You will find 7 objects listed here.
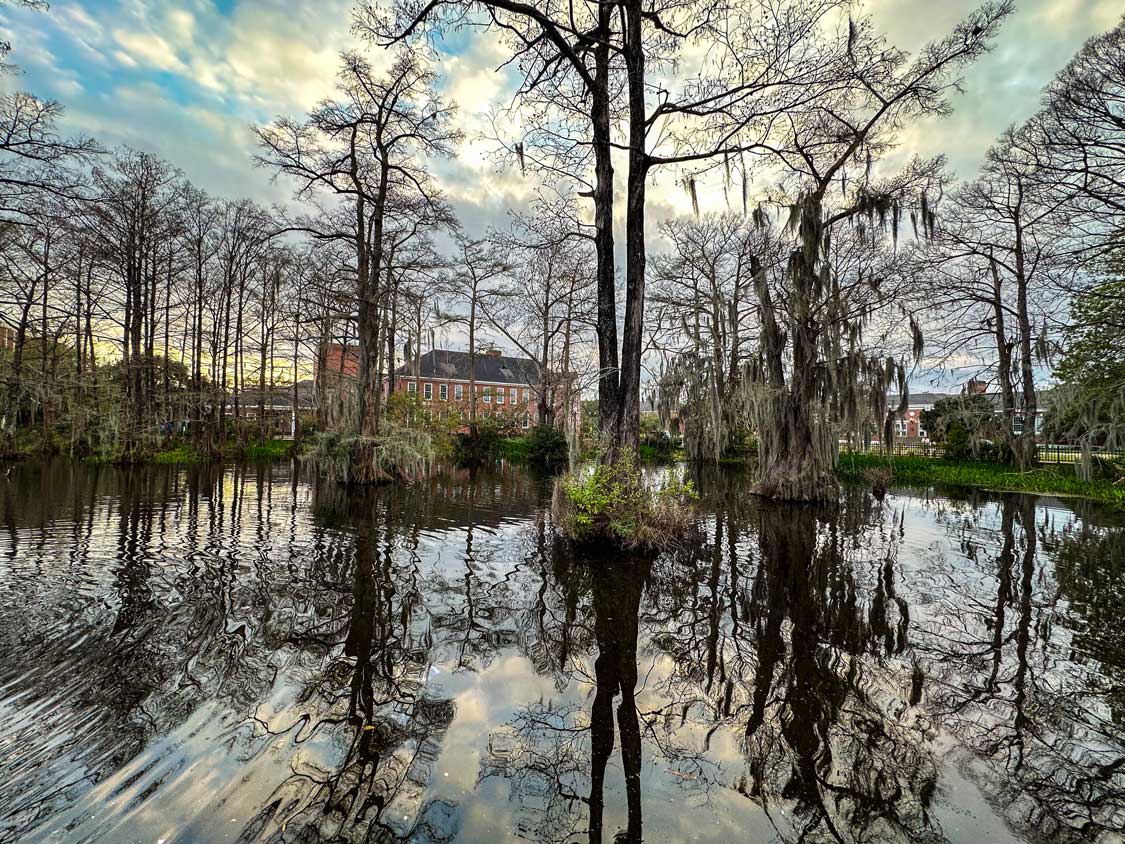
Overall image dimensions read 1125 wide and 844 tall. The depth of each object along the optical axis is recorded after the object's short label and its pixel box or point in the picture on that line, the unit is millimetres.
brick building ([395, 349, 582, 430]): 45156
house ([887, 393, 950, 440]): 54219
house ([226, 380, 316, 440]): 25531
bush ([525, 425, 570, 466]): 23094
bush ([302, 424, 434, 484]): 13531
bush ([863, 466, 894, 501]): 13320
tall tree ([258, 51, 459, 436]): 11945
